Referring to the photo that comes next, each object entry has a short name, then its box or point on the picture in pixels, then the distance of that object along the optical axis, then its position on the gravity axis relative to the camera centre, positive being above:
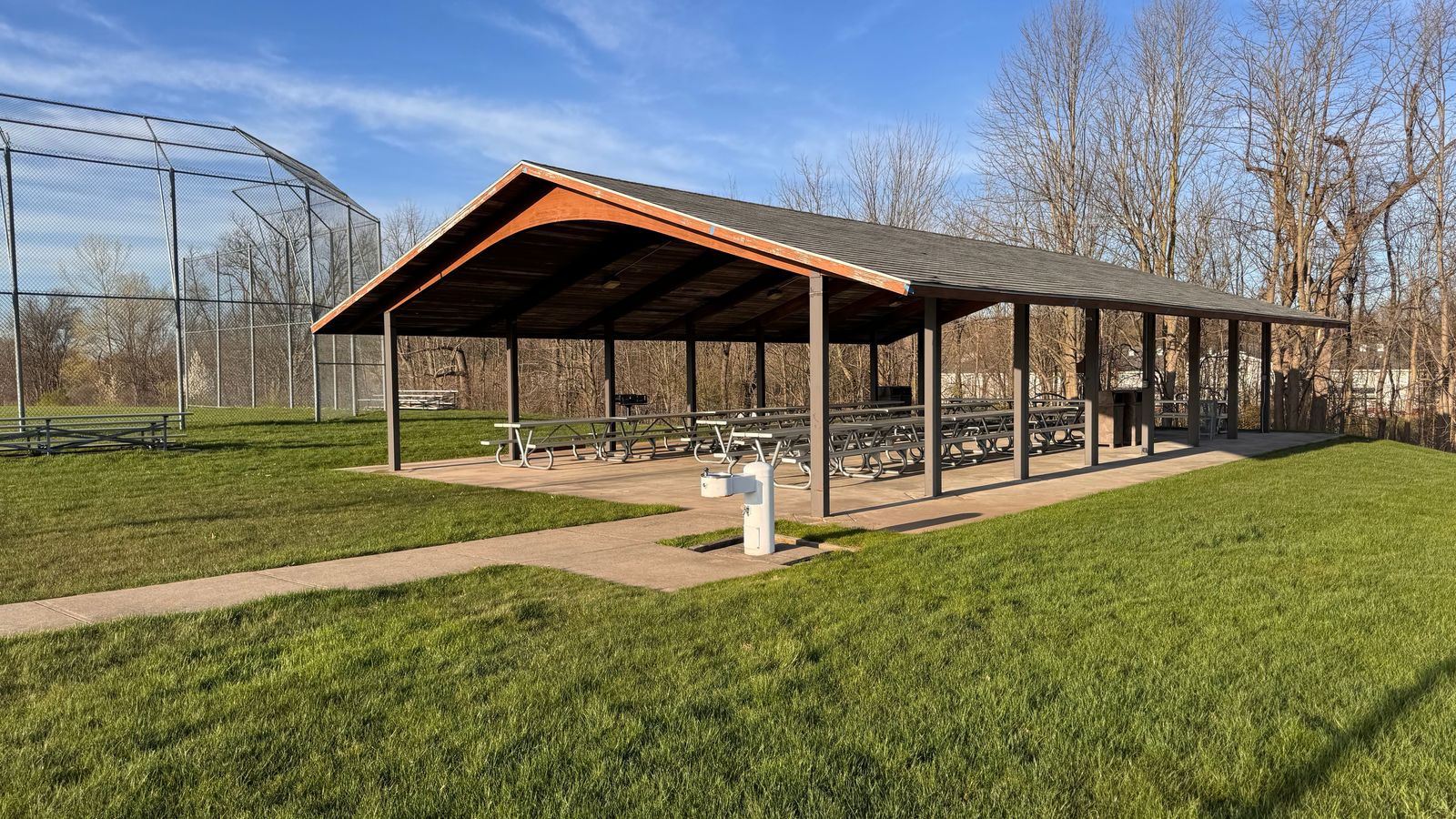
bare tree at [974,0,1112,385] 23.62 +5.31
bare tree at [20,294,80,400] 16.55 +1.21
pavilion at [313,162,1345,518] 8.78 +1.51
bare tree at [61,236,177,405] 19.16 +1.43
